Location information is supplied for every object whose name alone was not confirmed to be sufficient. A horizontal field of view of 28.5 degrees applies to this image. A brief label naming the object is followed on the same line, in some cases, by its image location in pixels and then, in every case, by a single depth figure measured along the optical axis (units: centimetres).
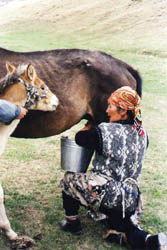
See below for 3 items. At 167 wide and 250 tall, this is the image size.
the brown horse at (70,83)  443
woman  333
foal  349
